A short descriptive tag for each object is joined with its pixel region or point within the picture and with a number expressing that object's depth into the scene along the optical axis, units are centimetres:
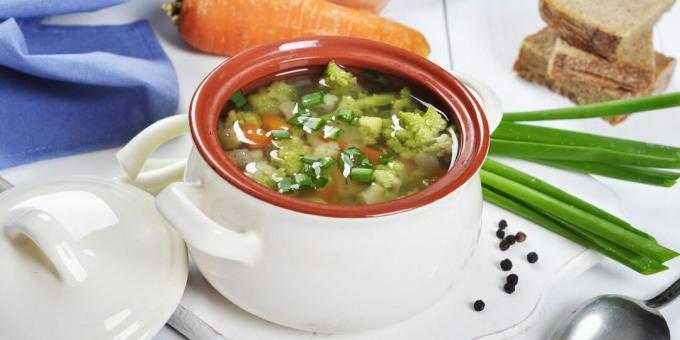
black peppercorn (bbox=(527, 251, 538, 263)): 71
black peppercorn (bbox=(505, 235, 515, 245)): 72
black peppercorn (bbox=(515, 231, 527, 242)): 72
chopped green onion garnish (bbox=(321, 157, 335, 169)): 64
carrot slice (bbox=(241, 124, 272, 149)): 66
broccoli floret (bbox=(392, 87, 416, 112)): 69
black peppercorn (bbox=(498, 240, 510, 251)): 72
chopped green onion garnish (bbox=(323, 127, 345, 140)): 66
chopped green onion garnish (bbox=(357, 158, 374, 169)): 65
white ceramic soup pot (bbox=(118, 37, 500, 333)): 61
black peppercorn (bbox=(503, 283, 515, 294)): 69
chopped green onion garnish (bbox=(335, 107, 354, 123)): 67
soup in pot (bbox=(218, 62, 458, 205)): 64
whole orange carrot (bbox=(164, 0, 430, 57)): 90
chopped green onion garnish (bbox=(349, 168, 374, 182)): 64
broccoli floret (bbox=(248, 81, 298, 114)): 68
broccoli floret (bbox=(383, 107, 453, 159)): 66
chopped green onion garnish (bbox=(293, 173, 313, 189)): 63
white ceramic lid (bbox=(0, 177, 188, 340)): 63
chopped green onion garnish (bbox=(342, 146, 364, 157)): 65
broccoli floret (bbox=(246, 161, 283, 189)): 64
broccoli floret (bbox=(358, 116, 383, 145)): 66
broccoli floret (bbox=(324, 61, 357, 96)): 69
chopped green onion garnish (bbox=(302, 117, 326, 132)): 67
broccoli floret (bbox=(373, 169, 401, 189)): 64
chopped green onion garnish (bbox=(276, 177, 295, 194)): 63
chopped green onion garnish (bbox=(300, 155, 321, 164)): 64
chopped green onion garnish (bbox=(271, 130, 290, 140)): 66
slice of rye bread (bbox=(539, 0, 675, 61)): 90
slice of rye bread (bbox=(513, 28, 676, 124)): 90
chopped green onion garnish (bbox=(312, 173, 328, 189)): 64
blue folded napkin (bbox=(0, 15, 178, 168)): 79
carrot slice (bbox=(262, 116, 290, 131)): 67
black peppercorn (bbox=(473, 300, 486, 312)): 68
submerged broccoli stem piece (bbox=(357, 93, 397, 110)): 68
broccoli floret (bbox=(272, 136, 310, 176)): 64
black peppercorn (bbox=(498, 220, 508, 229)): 73
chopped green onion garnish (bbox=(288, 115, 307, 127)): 67
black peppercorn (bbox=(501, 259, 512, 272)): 70
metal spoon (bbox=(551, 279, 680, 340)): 70
